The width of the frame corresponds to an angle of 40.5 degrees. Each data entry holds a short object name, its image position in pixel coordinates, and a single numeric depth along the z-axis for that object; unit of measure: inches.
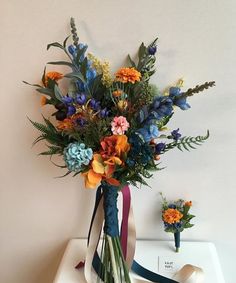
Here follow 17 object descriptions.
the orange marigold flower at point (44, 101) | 37.8
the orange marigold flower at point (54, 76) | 37.5
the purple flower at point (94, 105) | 33.5
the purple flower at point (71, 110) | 33.1
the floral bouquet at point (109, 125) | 32.7
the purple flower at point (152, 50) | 37.1
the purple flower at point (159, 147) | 33.0
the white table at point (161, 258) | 40.9
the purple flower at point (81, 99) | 32.5
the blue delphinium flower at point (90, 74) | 35.8
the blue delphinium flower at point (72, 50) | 36.2
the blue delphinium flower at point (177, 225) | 41.7
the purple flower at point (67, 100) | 33.4
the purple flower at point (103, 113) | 33.7
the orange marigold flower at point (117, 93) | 35.1
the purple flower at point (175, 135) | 35.1
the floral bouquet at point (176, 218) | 41.5
